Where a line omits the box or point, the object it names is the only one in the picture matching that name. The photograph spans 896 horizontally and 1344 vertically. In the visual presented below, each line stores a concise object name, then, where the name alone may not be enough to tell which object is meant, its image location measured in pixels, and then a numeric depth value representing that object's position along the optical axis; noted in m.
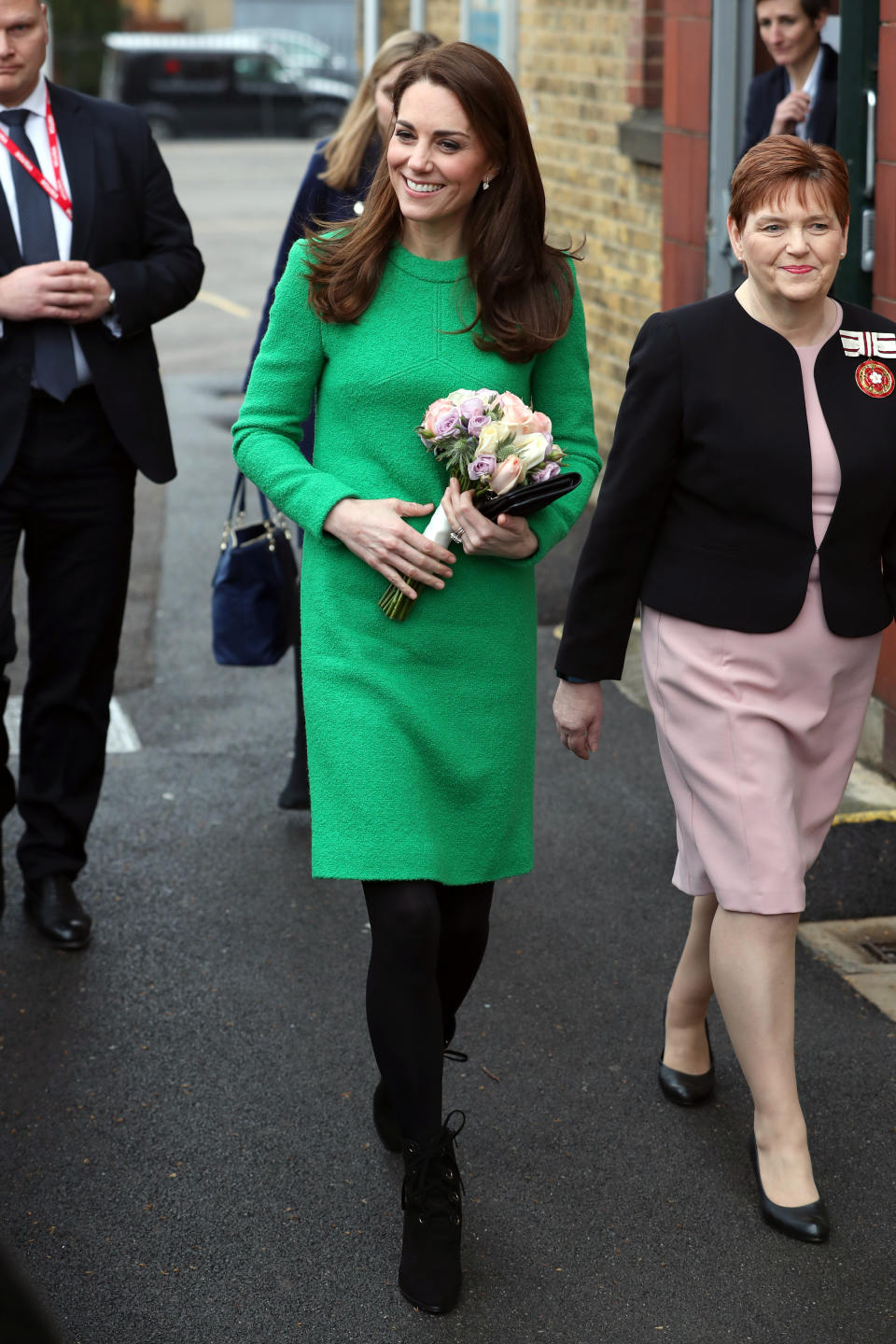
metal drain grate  4.57
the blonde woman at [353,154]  4.71
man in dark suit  4.38
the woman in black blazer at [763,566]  3.23
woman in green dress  3.16
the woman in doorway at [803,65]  6.23
